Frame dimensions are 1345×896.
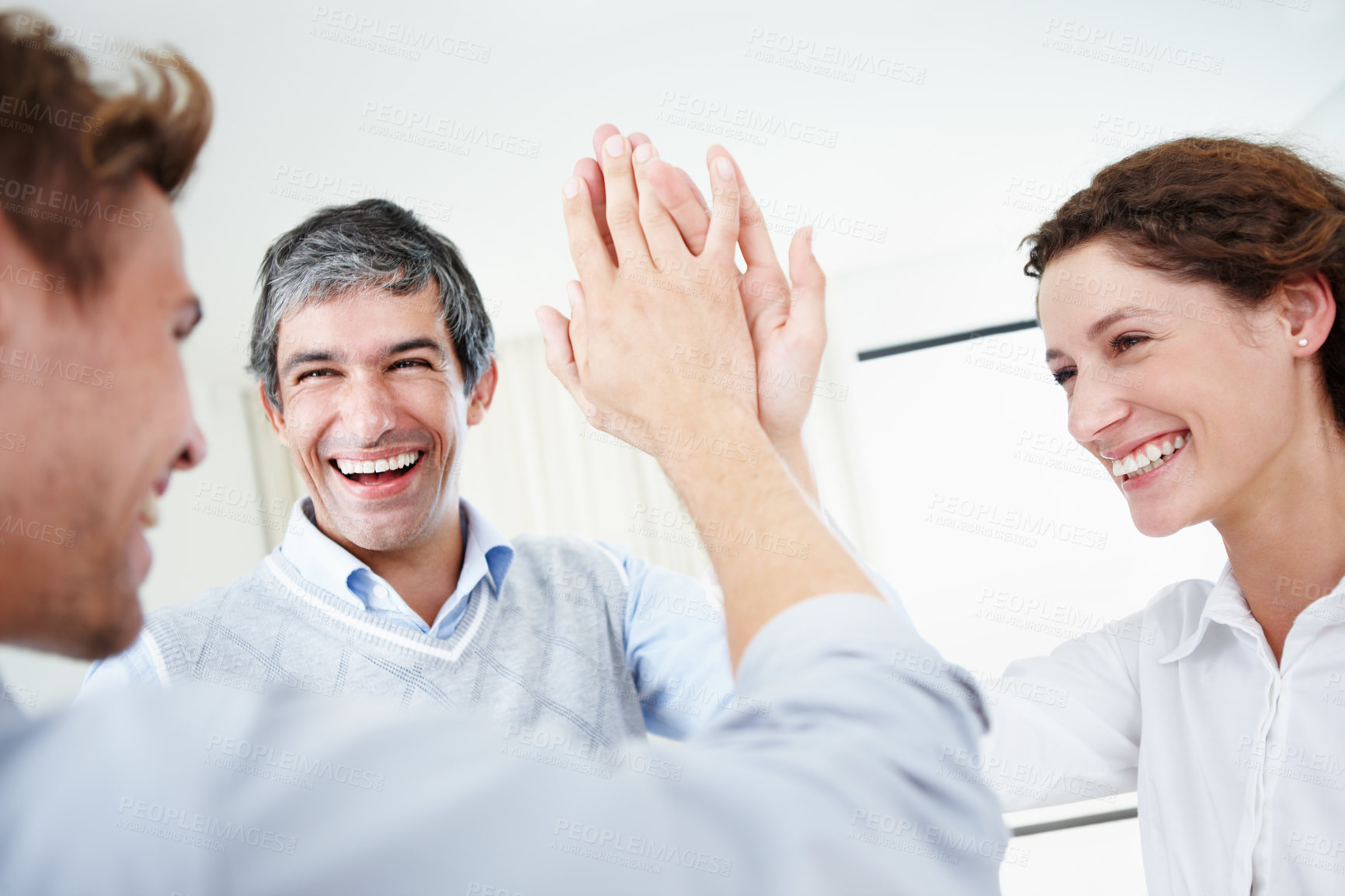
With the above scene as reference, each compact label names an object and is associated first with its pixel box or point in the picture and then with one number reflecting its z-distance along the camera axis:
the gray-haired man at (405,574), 1.07
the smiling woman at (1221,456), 1.13
